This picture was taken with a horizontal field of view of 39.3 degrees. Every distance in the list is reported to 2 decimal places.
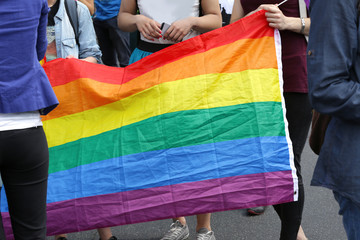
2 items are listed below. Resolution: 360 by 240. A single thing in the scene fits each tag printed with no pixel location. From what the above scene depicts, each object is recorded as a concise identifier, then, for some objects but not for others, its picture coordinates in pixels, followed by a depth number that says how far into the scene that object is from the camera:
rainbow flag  2.71
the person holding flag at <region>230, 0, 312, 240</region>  2.78
